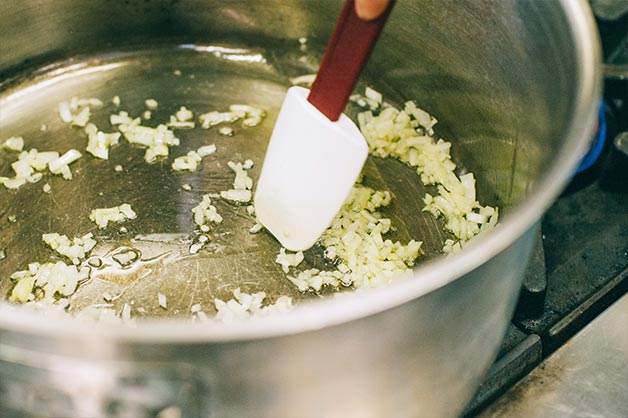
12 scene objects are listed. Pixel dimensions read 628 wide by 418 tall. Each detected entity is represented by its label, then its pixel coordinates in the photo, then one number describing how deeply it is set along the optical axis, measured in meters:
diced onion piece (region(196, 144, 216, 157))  1.14
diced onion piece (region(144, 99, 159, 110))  1.24
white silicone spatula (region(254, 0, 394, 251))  0.90
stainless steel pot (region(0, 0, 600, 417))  0.49
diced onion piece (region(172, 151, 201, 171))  1.11
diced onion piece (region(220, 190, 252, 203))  1.07
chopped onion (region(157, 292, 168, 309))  0.92
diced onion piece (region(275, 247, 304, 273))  0.98
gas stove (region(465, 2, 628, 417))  0.86
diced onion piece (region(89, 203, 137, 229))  1.03
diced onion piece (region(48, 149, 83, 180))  1.11
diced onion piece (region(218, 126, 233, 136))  1.18
